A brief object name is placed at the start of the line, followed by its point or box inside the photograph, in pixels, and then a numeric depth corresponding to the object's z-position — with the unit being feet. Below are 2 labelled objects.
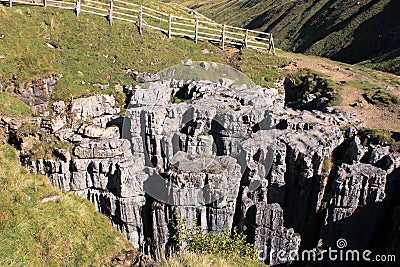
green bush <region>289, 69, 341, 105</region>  95.91
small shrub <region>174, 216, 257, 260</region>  52.80
